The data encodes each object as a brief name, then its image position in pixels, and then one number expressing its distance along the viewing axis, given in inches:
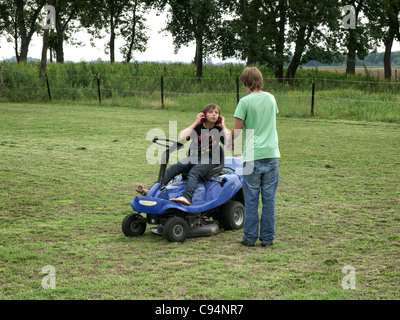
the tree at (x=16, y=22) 1974.7
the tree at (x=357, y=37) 1409.9
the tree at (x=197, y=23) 1264.8
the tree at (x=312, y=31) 1288.1
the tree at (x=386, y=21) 1494.8
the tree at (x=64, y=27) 2028.3
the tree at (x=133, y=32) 2150.6
